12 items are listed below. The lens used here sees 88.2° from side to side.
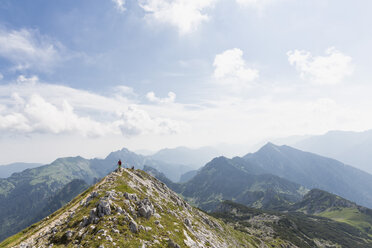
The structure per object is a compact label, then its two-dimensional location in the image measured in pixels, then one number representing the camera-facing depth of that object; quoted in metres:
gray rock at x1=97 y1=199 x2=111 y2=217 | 40.25
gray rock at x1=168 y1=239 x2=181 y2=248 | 39.59
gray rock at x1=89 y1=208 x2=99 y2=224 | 38.50
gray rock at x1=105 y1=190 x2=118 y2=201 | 46.75
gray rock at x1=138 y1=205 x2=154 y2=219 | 46.86
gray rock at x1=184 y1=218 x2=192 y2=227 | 65.04
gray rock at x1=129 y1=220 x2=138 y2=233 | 38.12
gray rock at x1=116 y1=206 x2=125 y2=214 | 41.78
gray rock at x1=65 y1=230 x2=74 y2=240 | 35.38
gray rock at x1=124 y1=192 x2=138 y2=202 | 50.78
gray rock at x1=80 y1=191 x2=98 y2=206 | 48.17
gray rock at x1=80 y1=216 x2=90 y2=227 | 38.31
